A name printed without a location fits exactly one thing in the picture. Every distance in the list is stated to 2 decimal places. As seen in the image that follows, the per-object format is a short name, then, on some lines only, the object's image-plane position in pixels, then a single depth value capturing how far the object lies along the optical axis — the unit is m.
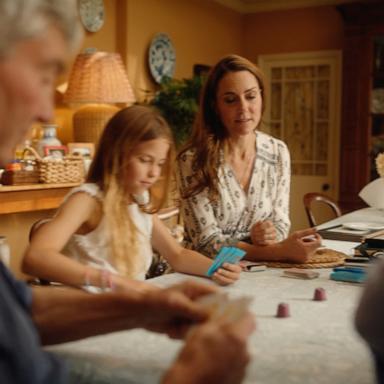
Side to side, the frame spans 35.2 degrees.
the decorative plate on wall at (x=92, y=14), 4.20
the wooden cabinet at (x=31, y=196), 3.30
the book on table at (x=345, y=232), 2.22
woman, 2.07
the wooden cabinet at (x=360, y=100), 5.16
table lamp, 3.82
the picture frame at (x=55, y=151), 3.71
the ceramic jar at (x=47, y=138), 3.74
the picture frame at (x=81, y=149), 3.86
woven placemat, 1.73
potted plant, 4.39
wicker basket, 3.49
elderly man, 0.73
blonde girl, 1.59
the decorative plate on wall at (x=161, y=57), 4.90
